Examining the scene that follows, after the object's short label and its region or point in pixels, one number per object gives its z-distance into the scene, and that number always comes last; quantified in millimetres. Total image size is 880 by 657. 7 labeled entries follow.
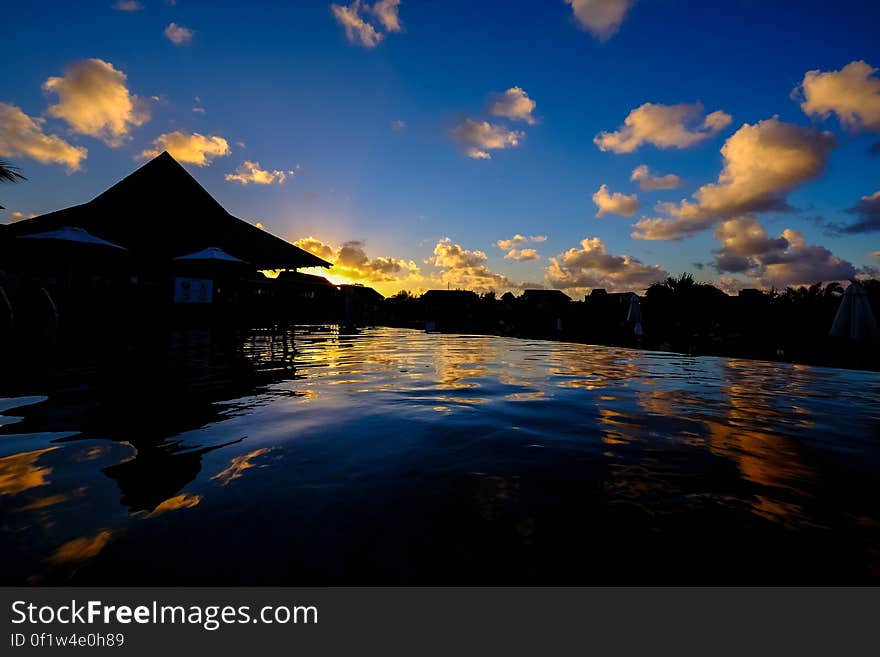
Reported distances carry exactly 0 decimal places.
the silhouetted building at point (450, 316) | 30861
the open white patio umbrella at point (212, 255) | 14957
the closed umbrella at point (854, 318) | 9992
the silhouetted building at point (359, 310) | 20469
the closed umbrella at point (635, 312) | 18389
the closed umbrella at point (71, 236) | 11595
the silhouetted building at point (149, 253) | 12539
